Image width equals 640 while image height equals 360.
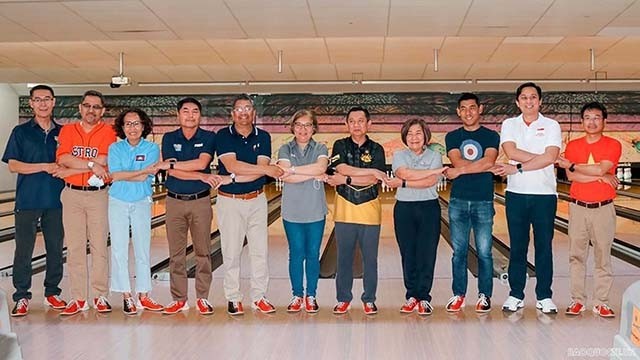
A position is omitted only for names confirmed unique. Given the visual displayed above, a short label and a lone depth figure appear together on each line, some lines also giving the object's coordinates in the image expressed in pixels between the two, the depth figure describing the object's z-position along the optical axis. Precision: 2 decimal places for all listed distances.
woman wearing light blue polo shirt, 3.77
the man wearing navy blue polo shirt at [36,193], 3.84
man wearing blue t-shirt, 3.71
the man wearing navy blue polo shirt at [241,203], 3.71
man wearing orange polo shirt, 3.78
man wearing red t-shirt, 3.65
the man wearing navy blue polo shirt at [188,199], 3.74
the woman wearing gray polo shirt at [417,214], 3.71
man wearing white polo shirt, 3.66
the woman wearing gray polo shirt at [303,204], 3.73
